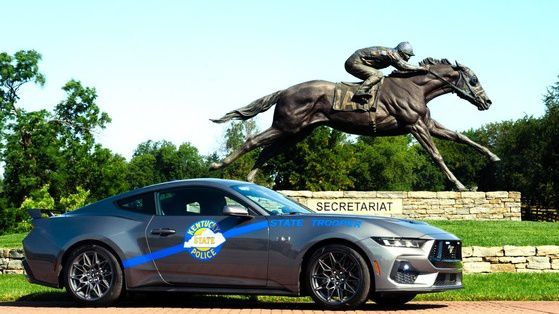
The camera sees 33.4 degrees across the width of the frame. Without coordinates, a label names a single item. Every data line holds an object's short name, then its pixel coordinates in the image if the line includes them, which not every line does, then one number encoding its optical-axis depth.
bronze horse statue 23.31
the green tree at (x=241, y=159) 88.44
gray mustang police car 9.52
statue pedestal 27.06
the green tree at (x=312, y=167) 71.38
